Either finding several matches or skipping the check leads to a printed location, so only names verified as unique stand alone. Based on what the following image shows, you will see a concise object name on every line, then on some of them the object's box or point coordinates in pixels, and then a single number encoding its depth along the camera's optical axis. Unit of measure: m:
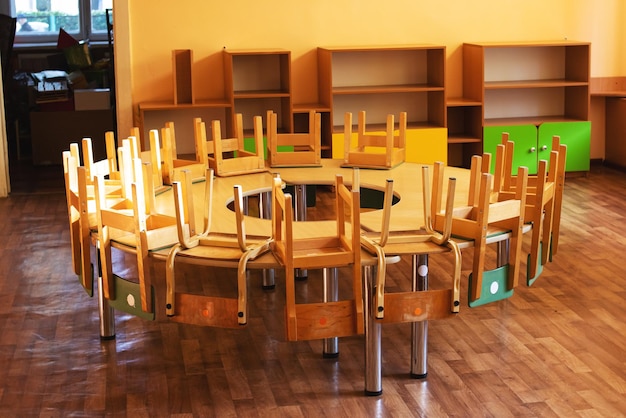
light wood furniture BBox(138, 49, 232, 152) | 7.91
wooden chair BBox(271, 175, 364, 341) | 3.58
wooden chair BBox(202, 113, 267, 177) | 5.39
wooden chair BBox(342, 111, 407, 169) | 5.45
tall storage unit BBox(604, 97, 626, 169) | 8.87
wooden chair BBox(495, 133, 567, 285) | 4.16
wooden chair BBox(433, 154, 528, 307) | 3.81
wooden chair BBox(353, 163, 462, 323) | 3.71
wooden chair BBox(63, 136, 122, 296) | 4.12
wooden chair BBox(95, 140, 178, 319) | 3.84
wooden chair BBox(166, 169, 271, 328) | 3.71
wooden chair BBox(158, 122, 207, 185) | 5.11
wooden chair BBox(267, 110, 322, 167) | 5.64
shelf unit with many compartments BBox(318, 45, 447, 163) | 8.23
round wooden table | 3.95
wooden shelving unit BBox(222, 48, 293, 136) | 8.15
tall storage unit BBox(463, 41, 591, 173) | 8.45
